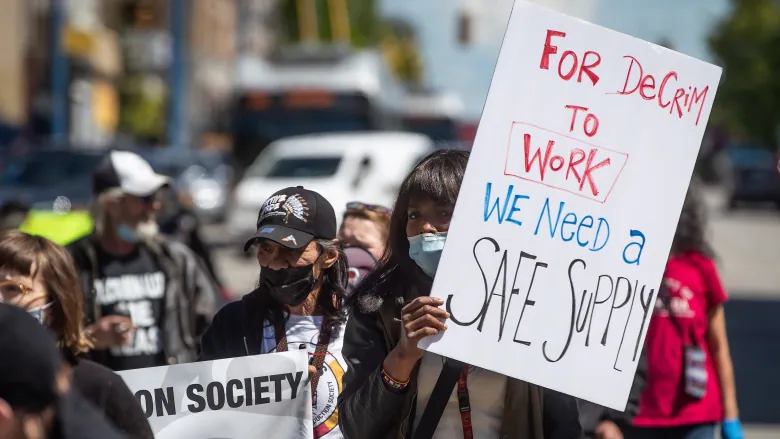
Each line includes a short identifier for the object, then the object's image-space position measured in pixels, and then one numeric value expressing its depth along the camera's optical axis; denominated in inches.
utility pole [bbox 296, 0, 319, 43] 2238.4
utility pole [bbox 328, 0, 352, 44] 2065.5
